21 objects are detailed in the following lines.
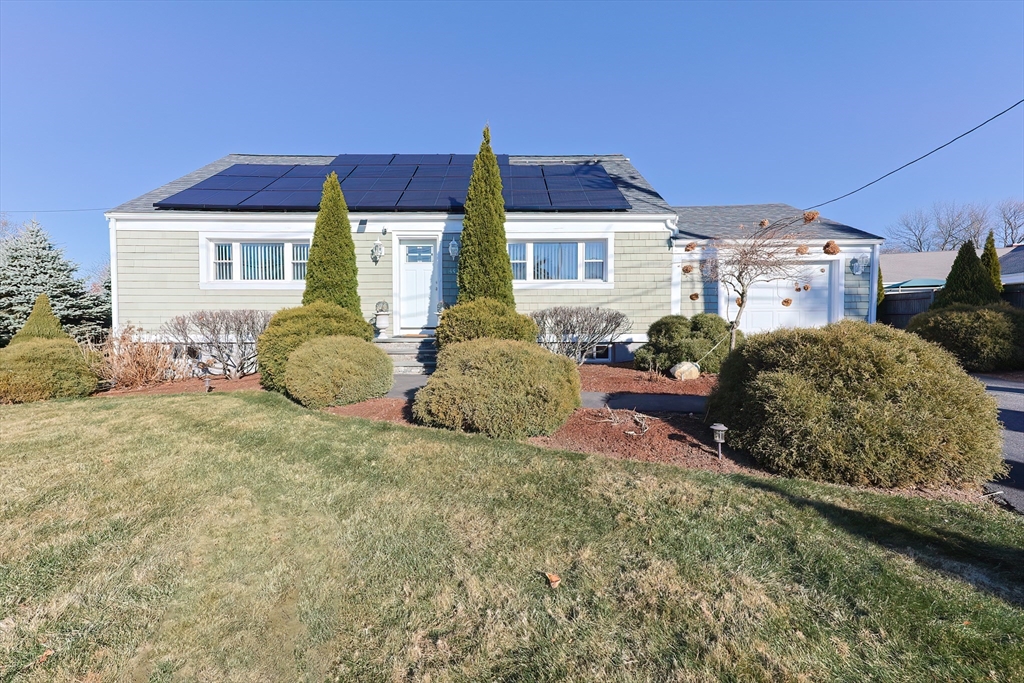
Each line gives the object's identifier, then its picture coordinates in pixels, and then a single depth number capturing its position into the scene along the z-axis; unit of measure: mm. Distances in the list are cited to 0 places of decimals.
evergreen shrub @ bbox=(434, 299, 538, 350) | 7379
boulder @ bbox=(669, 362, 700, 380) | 7891
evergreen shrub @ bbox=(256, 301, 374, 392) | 7016
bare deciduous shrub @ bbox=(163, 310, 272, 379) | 8672
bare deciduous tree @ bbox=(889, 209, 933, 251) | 36781
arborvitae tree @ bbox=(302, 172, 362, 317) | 8805
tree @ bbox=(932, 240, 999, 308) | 10797
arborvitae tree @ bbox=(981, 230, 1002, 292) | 12305
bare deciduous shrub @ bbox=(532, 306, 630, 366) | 9328
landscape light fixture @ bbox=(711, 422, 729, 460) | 3986
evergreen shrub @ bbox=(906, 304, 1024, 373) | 8531
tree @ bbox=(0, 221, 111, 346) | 11406
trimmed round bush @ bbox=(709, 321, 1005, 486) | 3432
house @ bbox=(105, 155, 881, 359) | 10523
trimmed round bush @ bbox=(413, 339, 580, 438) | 4816
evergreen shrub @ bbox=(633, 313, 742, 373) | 8242
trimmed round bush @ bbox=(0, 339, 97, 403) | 6745
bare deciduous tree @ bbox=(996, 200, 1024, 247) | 33219
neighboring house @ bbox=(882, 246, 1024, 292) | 19328
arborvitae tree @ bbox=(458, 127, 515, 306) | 9125
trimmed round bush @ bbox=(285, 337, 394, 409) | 6223
